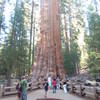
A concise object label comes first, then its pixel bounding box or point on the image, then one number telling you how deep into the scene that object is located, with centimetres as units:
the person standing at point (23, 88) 444
